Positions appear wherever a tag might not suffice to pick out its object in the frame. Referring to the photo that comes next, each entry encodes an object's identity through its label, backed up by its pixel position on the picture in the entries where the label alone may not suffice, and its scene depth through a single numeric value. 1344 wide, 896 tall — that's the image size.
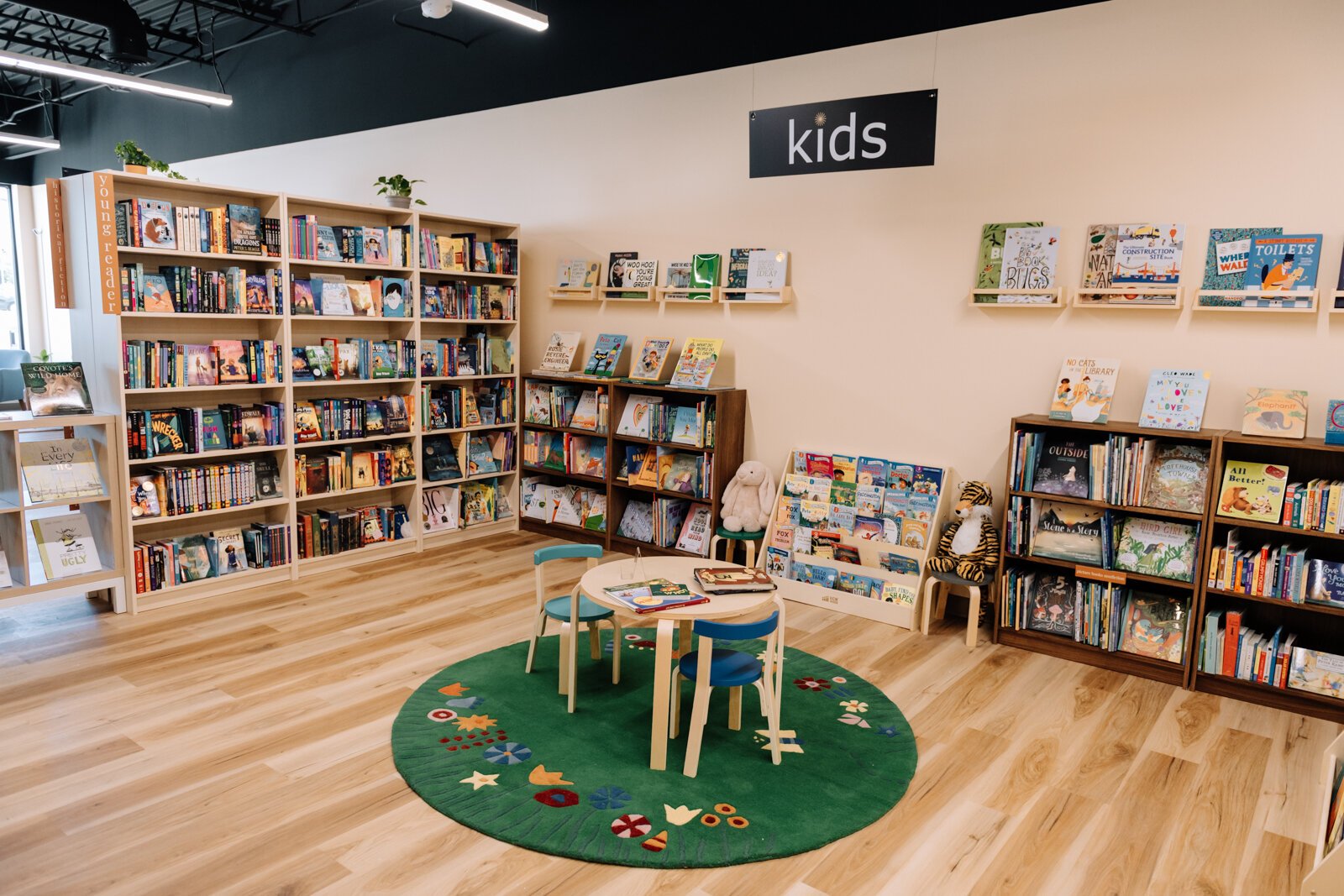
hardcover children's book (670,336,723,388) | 5.80
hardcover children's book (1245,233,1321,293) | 3.96
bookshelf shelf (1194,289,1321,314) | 3.96
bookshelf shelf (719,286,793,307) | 5.56
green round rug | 2.87
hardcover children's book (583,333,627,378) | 6.28
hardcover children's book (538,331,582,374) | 6.56
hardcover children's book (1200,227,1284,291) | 4.10
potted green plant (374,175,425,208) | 5.98
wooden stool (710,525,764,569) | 5.50
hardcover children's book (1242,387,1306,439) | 3.93
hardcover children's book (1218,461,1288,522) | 3.91
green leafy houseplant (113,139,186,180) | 4.97
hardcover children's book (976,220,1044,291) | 4.78
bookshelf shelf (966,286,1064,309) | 4.57
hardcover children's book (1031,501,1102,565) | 4.41
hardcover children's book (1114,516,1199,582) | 4.13
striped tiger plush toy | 4.68
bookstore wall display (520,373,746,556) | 5.76
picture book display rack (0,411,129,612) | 4.50
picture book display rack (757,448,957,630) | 4.89
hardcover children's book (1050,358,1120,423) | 4.42
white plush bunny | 5.57
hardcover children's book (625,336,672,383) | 6.06
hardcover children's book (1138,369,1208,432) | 4.19
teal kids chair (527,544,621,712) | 3.92
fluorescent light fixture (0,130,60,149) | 9.94
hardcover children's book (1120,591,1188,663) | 4.18
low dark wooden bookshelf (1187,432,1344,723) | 3.88
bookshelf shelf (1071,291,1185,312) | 4.26
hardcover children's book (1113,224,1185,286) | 4.28
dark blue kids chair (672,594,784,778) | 3.15
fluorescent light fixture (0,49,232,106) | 7.24
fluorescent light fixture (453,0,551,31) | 5.04
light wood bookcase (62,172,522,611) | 4.69
